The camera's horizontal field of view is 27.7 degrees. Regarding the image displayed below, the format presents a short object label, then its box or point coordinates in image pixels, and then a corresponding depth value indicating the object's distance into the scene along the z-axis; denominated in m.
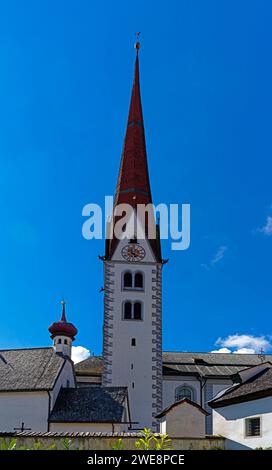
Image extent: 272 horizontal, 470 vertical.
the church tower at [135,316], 38.88
